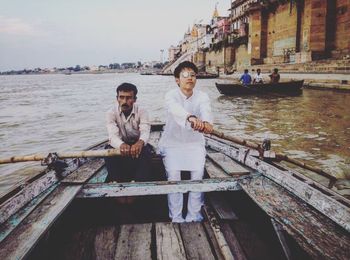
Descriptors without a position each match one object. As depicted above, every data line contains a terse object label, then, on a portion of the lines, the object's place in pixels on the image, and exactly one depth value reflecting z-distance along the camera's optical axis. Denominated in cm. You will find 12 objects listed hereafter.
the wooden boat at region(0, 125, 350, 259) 202
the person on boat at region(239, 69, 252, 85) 1923
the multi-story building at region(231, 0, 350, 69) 2391
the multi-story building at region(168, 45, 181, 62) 13212
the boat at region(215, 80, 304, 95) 1872
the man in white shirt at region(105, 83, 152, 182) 328
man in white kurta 304
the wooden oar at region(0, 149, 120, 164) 296
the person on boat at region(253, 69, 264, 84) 1978
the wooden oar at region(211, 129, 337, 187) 326
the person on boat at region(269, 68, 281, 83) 1917
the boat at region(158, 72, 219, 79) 4904
